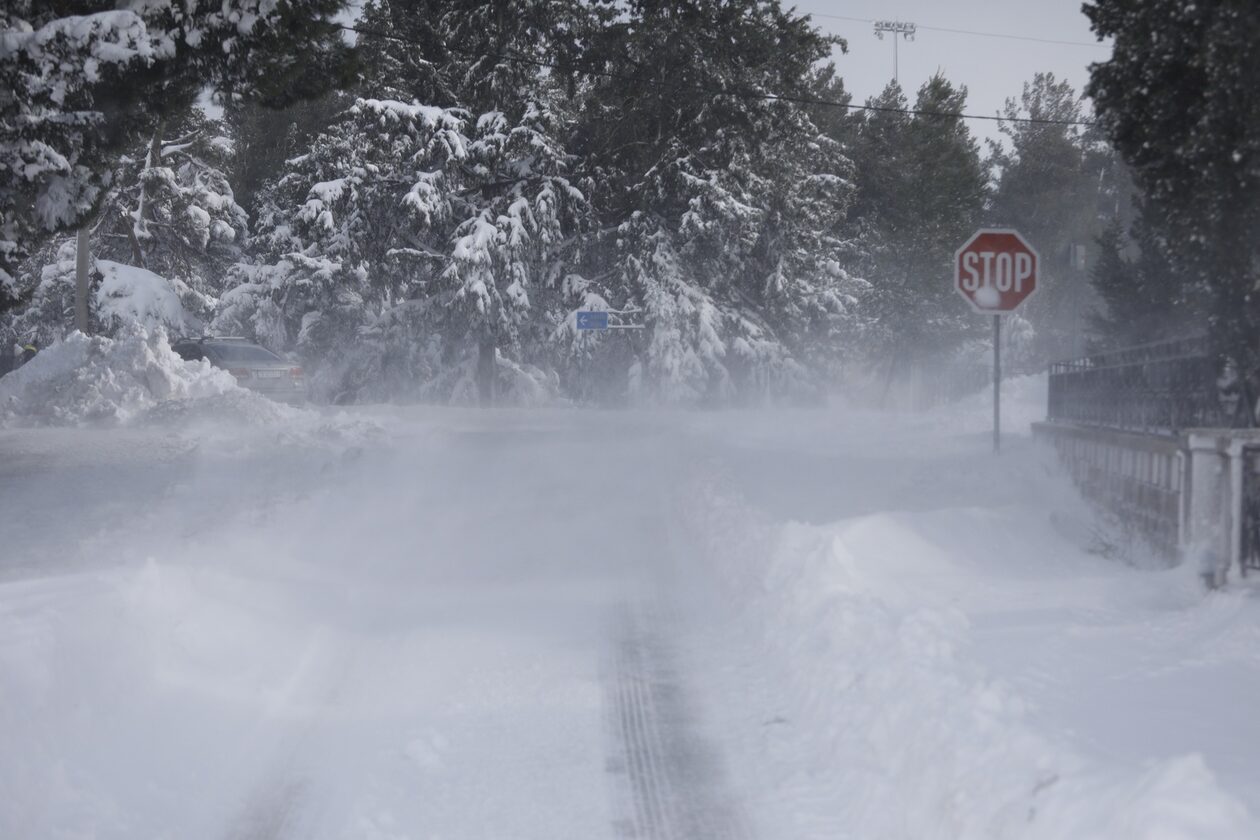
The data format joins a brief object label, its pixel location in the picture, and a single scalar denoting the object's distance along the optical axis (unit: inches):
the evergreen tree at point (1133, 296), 969.4
